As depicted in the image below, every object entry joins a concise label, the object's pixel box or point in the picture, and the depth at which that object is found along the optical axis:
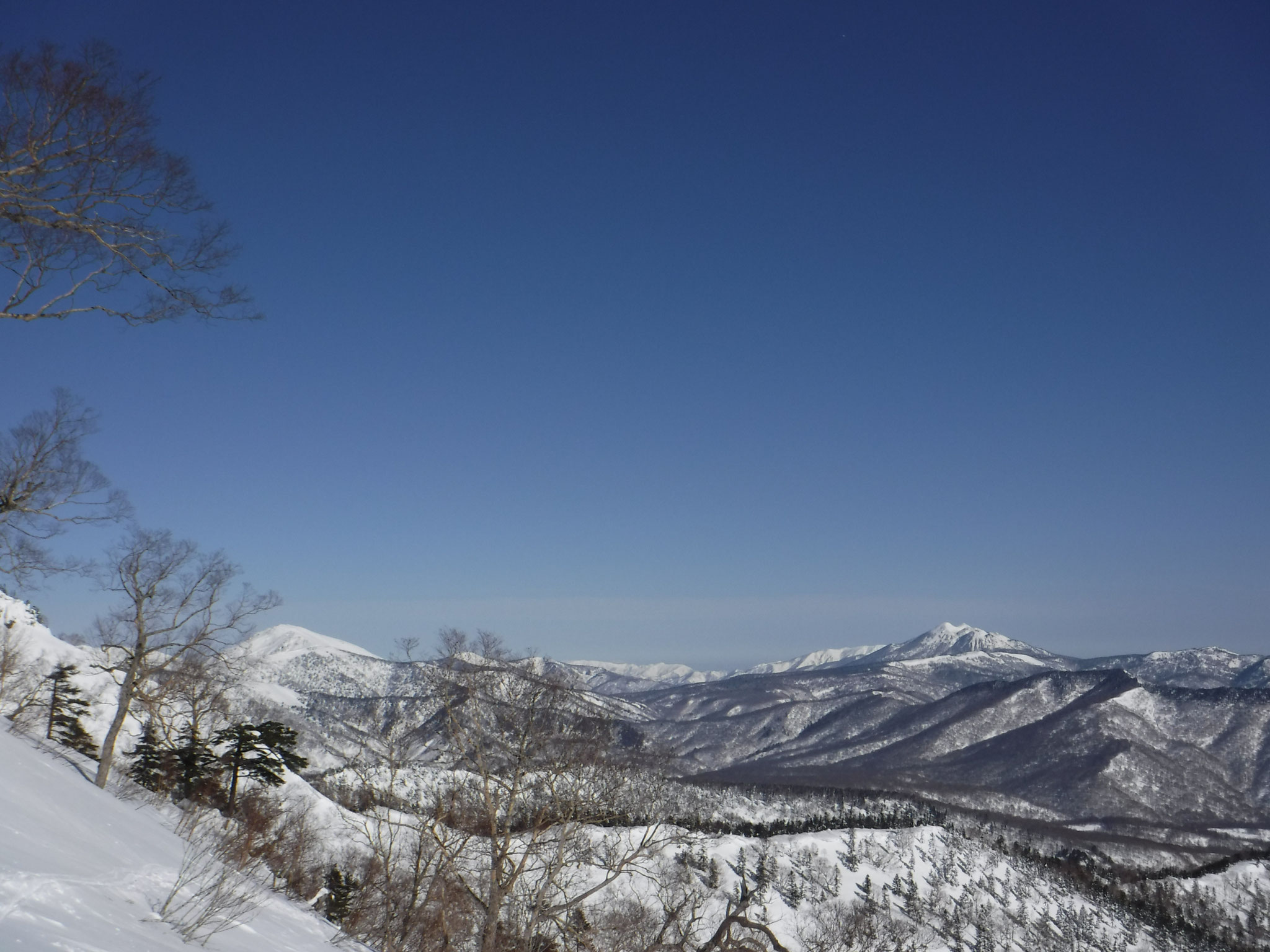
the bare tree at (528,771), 16.78
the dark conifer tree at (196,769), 26.39
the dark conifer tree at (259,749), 27.55
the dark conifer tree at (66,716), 30.89
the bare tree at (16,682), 26.27
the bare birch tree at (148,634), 23.23
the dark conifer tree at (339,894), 21.17
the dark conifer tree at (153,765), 26.23
